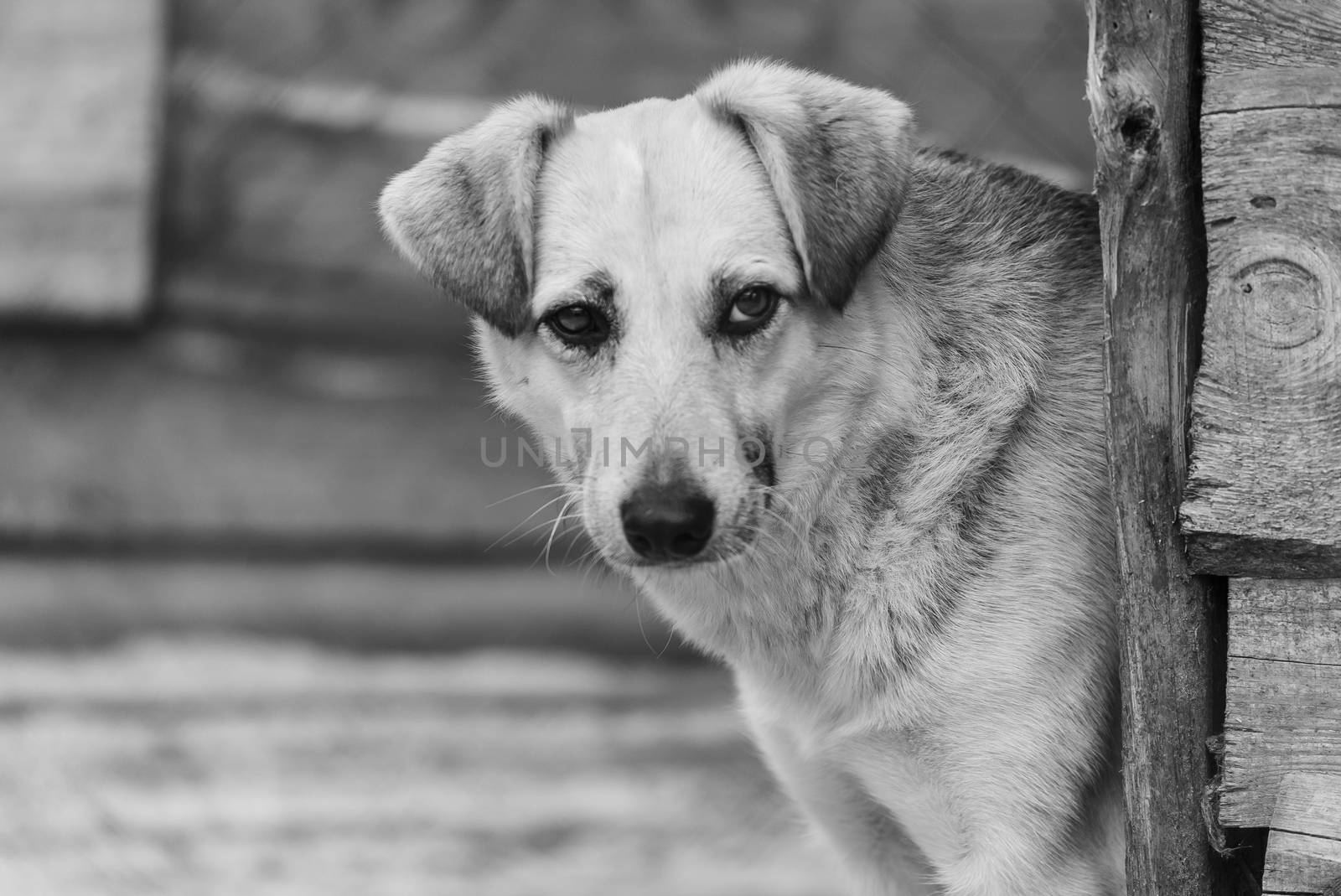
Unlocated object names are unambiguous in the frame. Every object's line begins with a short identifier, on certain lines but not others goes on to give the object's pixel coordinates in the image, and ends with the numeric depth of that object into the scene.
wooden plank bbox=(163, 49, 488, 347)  9.88
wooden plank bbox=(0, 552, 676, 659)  10.17
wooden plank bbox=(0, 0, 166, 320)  9.49
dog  4.91
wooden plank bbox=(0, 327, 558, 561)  10.02
